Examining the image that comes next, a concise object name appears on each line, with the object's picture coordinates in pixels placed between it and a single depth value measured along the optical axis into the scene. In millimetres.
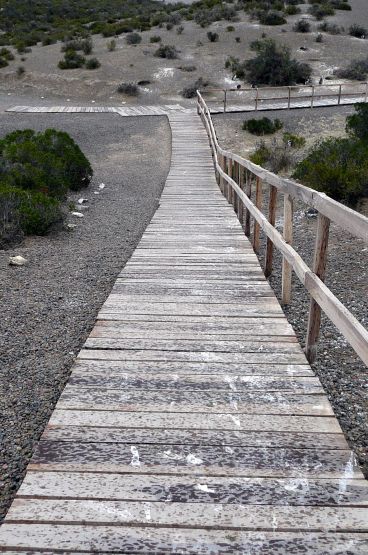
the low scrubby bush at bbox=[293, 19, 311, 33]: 36281
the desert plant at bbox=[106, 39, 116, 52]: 33375
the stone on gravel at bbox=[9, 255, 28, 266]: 6426
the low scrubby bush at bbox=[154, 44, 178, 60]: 31922
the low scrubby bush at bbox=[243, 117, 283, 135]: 18750
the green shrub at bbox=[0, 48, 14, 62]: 32625
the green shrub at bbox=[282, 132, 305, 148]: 16641
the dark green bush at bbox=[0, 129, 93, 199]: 10781
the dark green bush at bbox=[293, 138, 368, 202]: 9852
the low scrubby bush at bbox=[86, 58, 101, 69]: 30234
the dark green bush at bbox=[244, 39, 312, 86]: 28078
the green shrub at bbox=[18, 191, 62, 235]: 8109
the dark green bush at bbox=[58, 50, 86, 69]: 30688
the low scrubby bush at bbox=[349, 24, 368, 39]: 37375
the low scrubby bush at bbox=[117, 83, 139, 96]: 27578
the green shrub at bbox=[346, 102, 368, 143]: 14750
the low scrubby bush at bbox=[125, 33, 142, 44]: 34938
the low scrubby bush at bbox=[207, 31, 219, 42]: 35031
